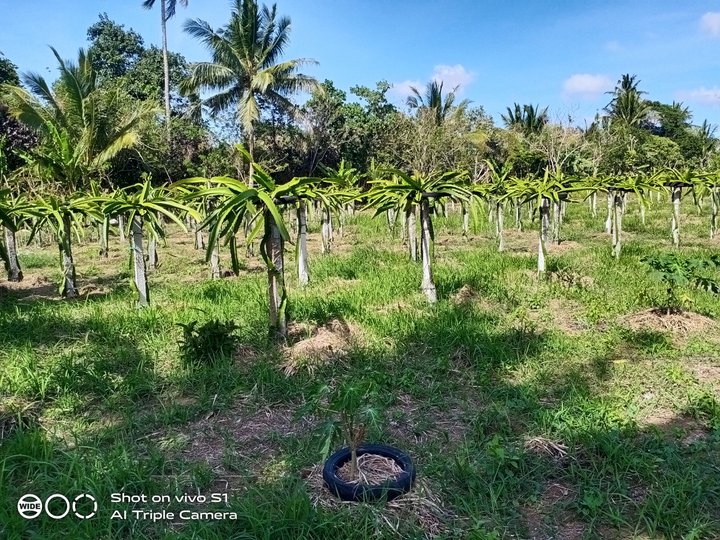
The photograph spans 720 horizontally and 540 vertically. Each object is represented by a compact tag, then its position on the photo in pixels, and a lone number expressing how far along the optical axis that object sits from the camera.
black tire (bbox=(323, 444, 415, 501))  2.33
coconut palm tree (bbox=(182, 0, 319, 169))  18.44
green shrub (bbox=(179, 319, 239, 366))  3.82
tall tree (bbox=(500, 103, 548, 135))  25.81
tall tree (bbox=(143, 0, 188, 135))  20.97
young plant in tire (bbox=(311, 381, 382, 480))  2.44
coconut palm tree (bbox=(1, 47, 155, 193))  12.43
